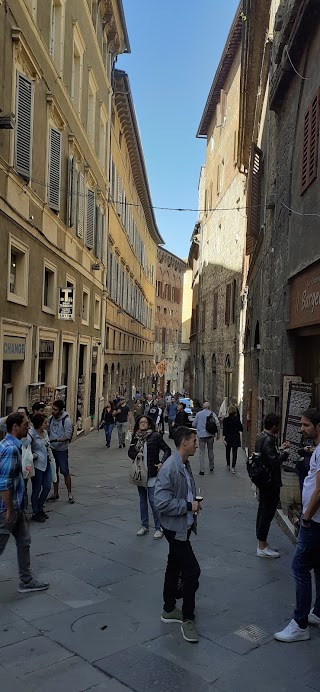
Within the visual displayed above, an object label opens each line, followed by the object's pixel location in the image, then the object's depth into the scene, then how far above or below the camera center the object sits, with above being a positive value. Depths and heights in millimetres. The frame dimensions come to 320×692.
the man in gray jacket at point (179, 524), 4578 -1229
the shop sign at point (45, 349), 14447 +392
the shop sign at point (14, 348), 11571 +322
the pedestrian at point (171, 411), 21642 -1600
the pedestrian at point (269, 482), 6680 -1260
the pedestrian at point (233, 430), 13383 -1375
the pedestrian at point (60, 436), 9172 -1107
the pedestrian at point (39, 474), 8086 -1524
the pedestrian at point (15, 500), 5113 -1198
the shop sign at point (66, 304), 15570 +1608
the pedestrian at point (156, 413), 18609 -1441
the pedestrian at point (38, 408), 8734 -650
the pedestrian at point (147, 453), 7352 -1094
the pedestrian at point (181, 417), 16047 -1344
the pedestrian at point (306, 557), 4414 -1408
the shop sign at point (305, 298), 7113 +960
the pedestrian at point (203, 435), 13312 -1500
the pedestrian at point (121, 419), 17562 -1576
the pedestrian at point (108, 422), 17491 -1668
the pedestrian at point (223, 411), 20608 -1471
